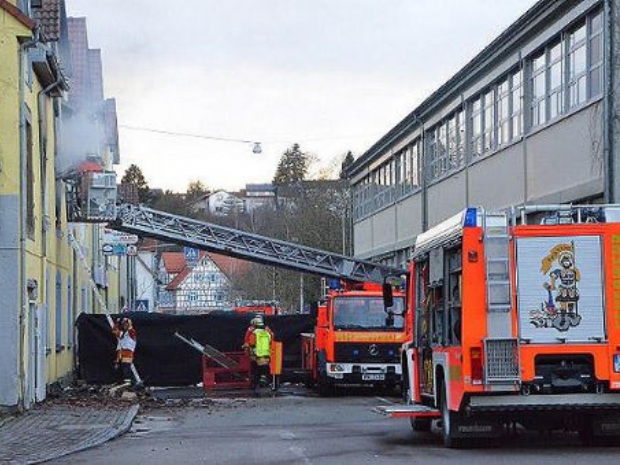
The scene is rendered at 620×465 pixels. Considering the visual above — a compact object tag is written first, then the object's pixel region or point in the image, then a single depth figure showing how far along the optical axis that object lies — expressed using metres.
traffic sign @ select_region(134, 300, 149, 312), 58.16
